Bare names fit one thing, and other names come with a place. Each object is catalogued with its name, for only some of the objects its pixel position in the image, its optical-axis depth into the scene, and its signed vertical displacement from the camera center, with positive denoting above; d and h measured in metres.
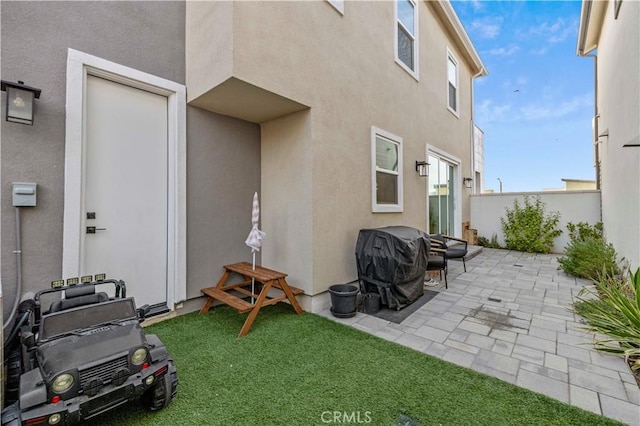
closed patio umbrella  3.69 -0.26
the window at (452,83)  8.23 +4.24
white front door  3.02 +0.33
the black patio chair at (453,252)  5.58 -0.76
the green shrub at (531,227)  8.09 -0.36
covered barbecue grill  3.75 -0.69
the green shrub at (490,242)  8.97 -0.88
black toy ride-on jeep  1.50 -0.92
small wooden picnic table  3.13 -1.02
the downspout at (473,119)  9.98 +3.64
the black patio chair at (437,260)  4.71 -0.78
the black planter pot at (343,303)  3.56 -1.16
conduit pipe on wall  2.49 -0.44
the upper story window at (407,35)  5.91 +4.16
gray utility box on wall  2.49 +0.21
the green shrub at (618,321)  2.49 -1.10
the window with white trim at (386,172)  4.91 +0.87
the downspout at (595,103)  7.35 +3.40
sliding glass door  7.31 +0.61
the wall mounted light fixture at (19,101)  2.39 +1.05
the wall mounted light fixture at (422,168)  6.32 +1.14
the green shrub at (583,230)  7.32 -0.41
